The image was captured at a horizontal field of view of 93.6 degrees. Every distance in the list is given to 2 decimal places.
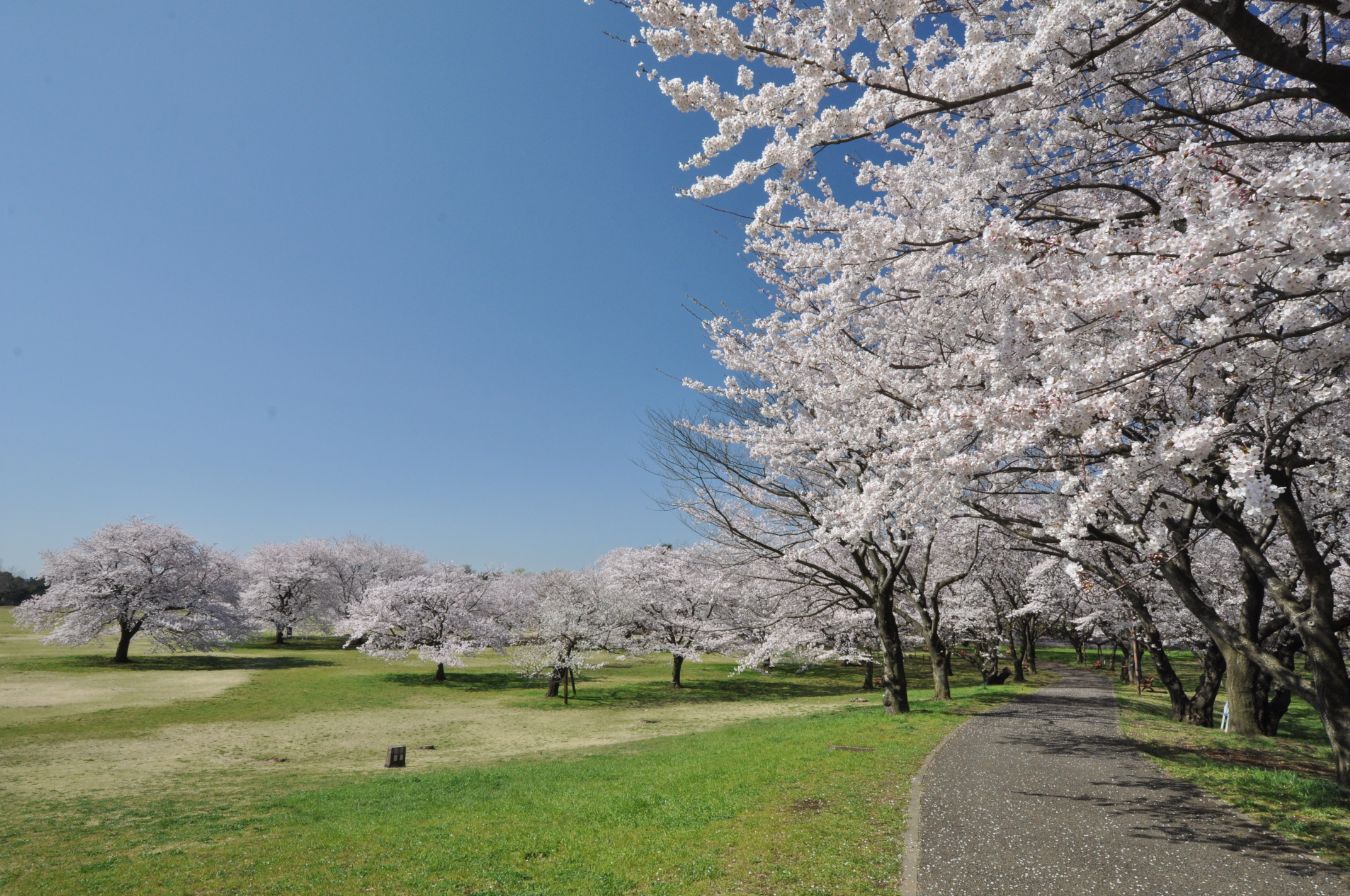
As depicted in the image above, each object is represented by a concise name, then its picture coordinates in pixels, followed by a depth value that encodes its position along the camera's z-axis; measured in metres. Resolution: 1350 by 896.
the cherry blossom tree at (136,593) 39.66
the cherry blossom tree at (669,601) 37.72
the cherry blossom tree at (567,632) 32.66
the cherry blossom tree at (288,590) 59.81
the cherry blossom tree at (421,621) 39.84
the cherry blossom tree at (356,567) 67.56
